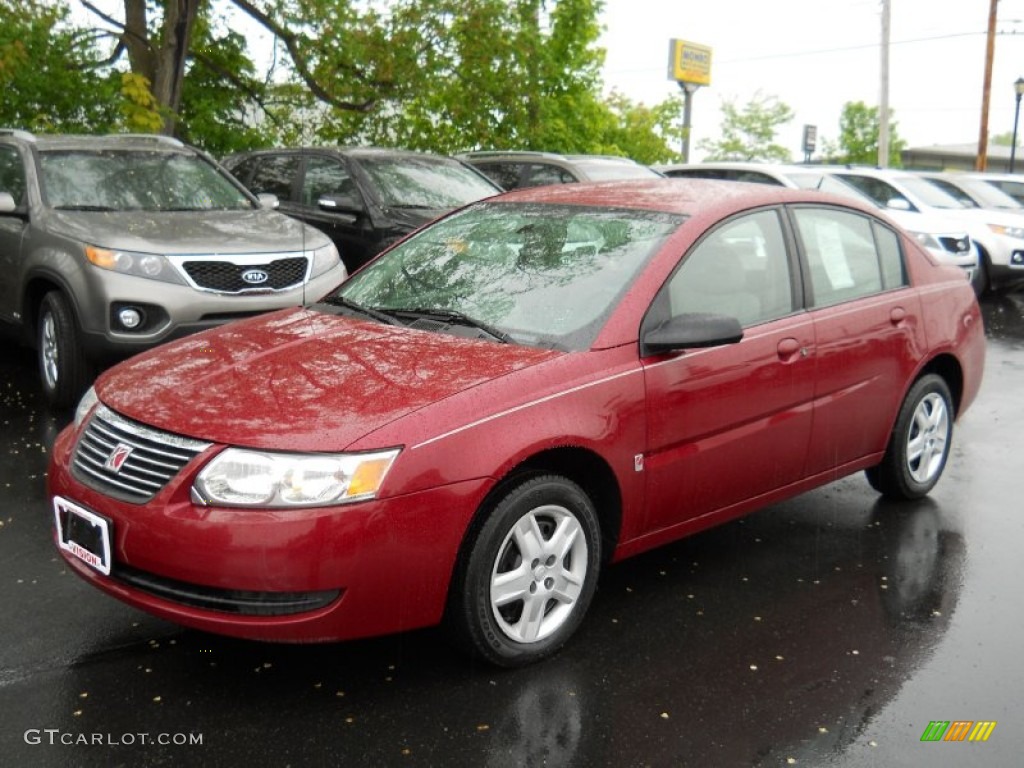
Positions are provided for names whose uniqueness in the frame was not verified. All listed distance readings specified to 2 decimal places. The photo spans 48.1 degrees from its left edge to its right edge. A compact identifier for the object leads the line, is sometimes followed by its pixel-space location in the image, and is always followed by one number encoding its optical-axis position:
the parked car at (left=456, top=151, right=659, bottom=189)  12.40
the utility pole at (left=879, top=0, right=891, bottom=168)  31.30
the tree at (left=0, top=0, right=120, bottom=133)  14.70
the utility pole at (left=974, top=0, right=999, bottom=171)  31.88
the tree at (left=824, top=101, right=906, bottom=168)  73.56
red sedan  3.43
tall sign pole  33.46
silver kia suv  7.11
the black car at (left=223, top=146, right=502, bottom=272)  10.17
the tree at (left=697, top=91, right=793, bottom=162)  65.19
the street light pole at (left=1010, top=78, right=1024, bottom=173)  32.81
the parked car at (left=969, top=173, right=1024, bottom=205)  18.09
